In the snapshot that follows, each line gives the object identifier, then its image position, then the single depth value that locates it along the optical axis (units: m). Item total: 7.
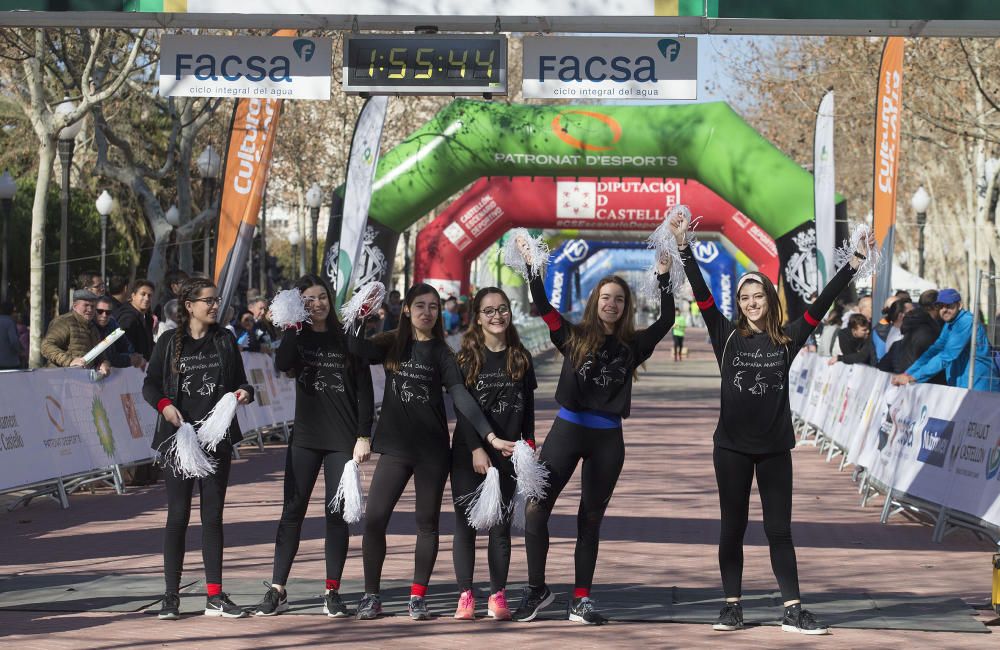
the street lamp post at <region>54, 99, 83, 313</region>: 21.81
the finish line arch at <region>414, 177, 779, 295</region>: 33.06
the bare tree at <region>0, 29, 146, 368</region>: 20.88
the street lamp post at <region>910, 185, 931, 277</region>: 31.98
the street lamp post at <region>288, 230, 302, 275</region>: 44.22
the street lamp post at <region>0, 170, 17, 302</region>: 26.47
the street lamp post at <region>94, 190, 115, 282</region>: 33.56
